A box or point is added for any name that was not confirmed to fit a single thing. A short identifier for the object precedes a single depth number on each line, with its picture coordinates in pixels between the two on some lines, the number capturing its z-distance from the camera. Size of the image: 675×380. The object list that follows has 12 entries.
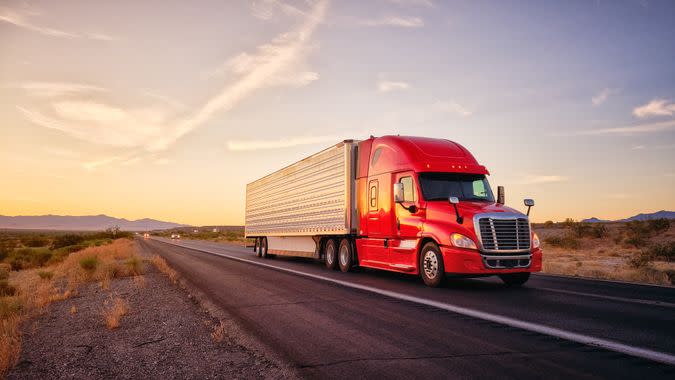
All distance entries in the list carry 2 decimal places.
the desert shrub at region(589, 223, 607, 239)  40.84
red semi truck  10.30
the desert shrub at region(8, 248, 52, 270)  27.39
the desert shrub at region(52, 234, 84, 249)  53.31
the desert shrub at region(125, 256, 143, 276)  16.83
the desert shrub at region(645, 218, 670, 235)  40.56
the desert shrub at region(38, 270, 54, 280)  17.48
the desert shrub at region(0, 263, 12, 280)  18.24
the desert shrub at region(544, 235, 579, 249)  36.00
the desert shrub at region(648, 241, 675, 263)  23.44
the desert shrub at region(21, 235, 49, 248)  57.78
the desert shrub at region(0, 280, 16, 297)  13.37
